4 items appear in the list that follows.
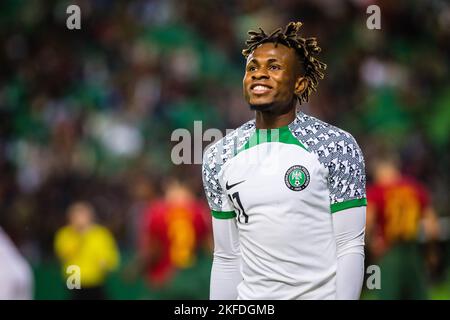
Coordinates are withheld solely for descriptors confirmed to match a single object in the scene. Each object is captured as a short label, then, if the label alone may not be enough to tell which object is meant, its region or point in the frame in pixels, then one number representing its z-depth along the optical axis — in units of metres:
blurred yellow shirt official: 17.42
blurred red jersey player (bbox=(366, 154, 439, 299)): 15.30
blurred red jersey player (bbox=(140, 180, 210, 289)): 16.75
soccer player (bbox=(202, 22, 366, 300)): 7.34
